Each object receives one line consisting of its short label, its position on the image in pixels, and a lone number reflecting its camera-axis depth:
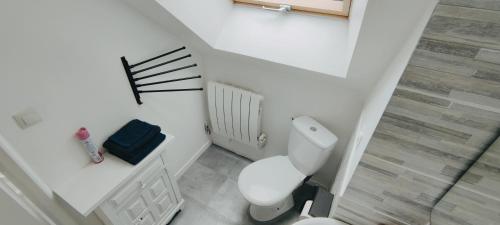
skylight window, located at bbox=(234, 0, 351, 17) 1.29
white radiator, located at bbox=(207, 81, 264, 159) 1.79
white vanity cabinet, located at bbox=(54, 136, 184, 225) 1.15
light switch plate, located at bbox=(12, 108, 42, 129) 0.98
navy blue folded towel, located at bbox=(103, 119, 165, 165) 1.29
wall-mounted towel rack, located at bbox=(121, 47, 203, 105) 1.37
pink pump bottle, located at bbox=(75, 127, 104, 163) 1.20
